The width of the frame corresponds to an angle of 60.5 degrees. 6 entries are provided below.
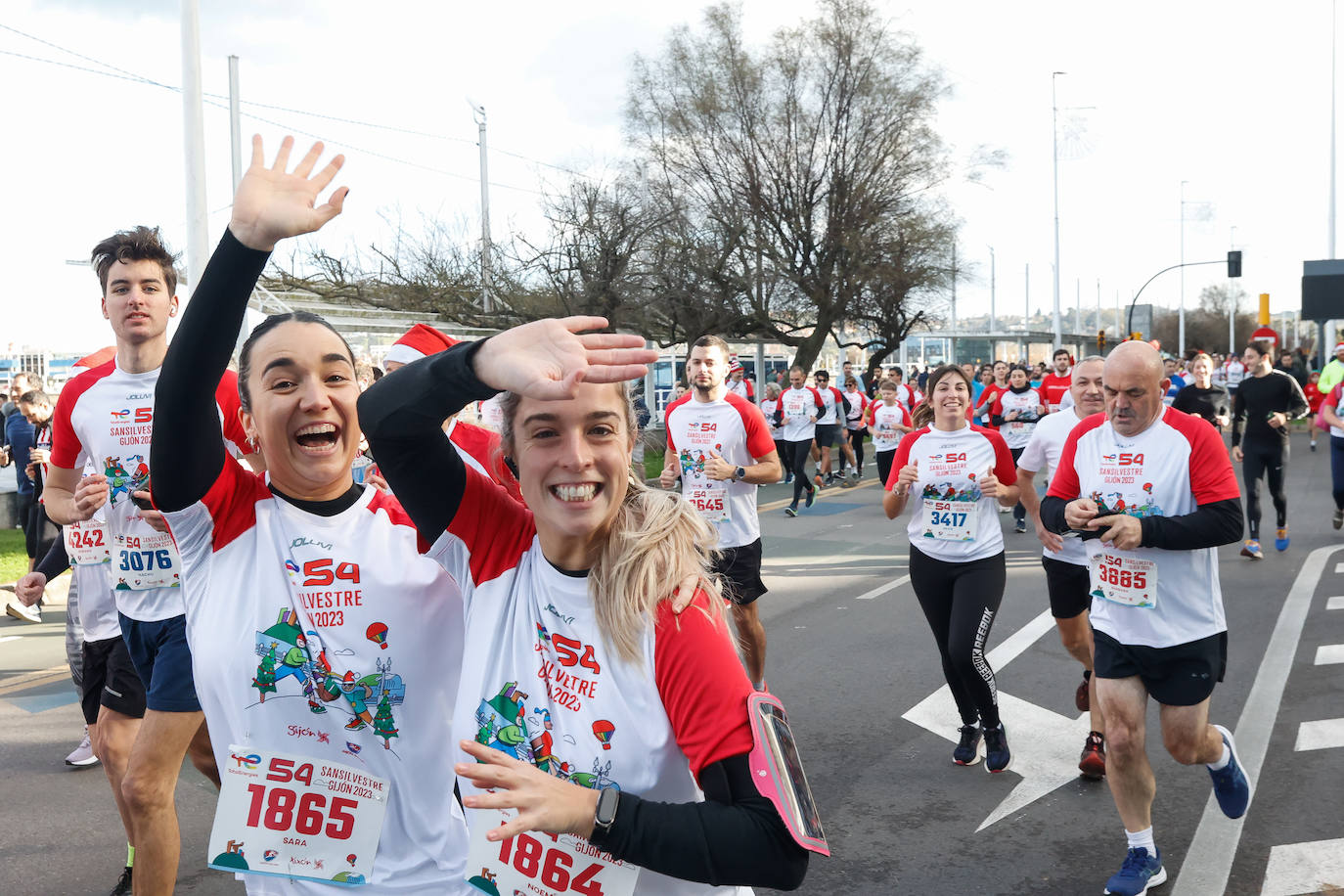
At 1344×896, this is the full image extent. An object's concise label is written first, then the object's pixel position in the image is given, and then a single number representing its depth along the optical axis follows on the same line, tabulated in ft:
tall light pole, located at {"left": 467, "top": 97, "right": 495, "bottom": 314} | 71.41
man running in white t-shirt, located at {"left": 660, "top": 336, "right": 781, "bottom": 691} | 21.94
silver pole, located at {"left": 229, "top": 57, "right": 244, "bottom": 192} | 60.82
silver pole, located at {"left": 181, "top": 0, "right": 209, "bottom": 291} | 35.94
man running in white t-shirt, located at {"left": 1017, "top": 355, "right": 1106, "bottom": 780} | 17.66
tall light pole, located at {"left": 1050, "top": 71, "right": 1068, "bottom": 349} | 130.21
